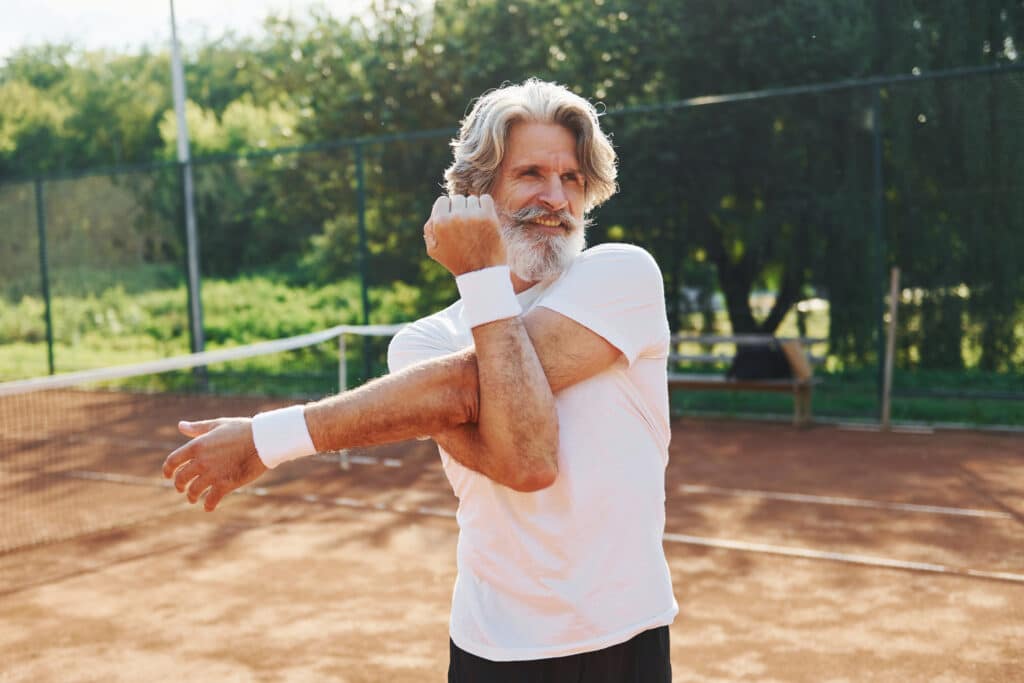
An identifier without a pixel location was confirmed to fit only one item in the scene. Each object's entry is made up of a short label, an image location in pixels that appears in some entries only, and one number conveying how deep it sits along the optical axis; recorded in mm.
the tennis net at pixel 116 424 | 6676
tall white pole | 12945
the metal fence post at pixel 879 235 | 9094
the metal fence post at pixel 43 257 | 13969
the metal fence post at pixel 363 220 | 11523
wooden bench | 9297
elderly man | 1441
